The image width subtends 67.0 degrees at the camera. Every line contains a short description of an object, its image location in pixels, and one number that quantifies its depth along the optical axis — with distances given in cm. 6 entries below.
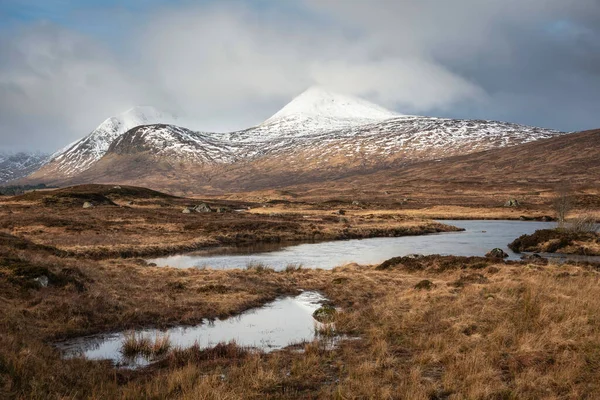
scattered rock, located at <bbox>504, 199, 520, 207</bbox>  11194
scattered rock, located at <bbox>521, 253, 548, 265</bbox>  3441
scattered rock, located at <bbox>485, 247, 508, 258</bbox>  3966
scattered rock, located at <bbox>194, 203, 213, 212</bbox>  9366
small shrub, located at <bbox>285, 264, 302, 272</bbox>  3286
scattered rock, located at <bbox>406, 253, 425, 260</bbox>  3542
